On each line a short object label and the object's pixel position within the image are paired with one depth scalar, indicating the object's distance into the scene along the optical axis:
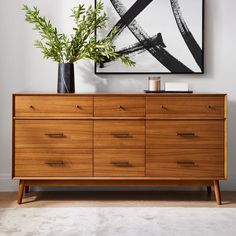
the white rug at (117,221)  2.52
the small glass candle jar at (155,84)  3.24
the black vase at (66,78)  3.17
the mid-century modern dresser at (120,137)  3.06
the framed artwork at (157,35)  3.44
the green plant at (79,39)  3.22
